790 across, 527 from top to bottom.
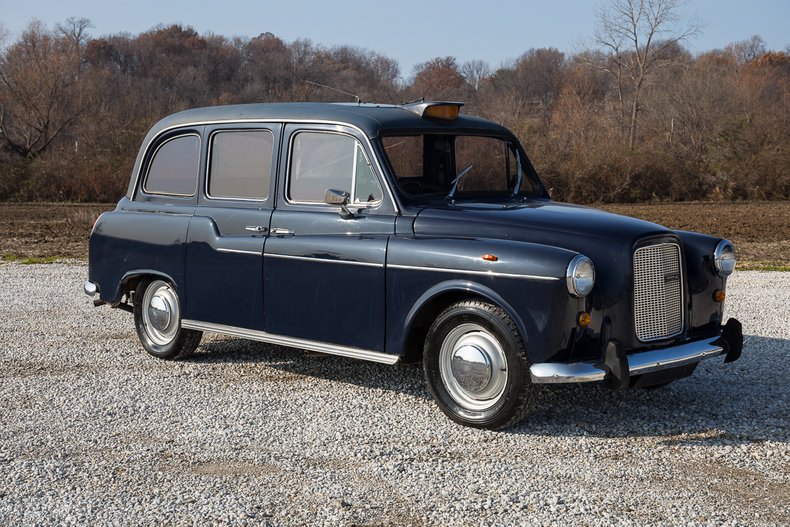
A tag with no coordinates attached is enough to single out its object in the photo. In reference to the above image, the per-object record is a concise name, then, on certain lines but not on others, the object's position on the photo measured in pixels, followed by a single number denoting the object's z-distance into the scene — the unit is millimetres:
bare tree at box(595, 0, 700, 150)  50781
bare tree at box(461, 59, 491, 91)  93312
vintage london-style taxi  5582
